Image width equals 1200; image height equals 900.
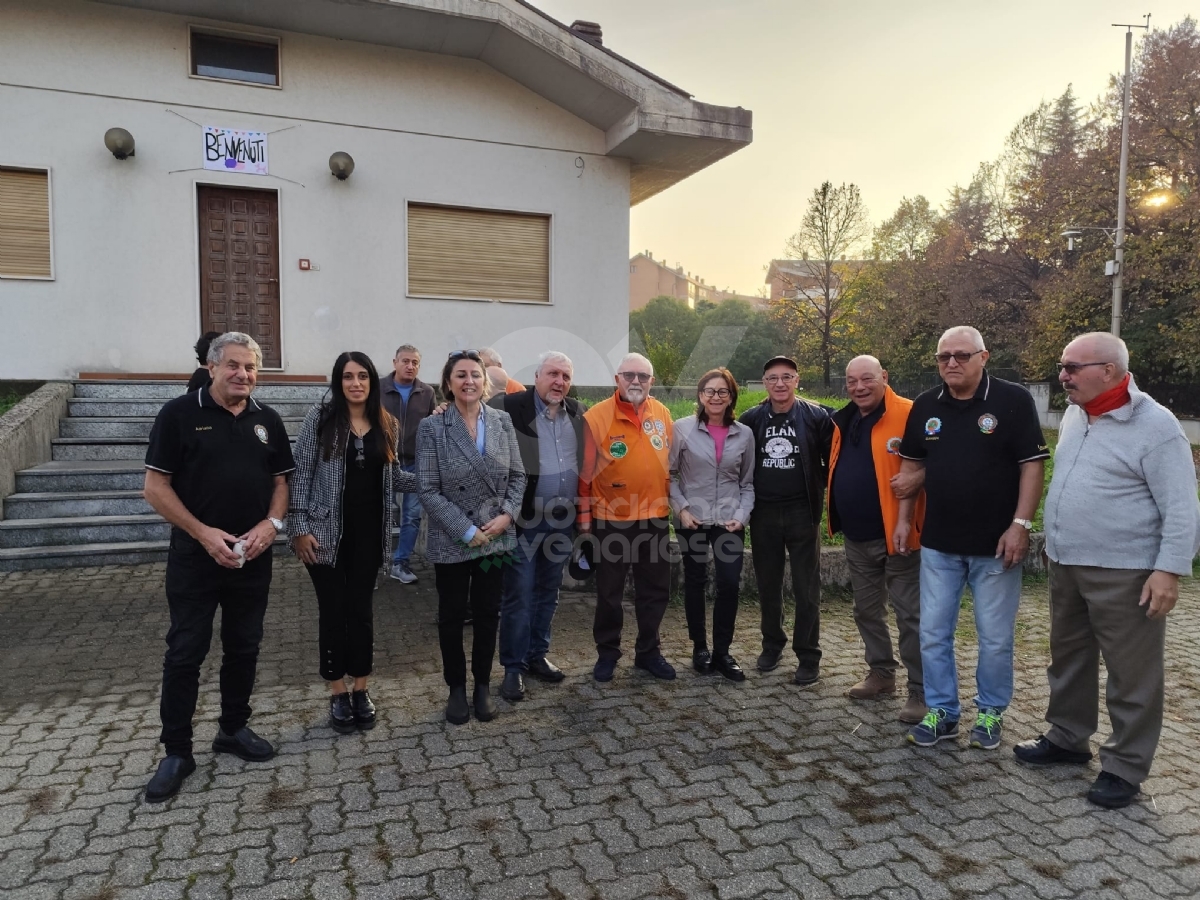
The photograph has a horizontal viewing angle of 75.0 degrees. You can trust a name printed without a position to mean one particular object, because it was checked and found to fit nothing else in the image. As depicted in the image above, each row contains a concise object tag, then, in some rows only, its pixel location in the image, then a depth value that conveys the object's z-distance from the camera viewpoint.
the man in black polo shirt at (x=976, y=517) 3.91
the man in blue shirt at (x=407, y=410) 6.60
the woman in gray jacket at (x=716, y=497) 4.89
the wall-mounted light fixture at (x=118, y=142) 10.02
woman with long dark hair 3.96
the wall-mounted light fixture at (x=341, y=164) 10.95
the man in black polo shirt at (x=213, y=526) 3.49
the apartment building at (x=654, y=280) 81.47
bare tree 32.62
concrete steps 7.11
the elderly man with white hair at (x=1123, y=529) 3.37
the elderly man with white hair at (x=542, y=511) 4.66
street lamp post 21.14
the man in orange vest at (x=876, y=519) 4.43
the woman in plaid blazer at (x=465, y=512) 4.19
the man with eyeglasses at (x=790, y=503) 4.87
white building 10.13
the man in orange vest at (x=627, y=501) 4.85
